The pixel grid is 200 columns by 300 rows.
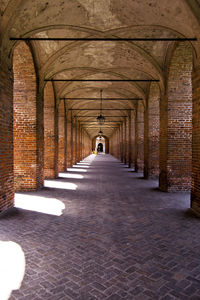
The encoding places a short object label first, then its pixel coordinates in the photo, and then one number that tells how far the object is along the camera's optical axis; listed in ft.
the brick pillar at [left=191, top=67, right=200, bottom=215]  17.42
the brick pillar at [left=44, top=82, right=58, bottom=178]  35.70
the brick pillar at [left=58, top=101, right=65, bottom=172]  46.26
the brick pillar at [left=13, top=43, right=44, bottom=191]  25.41
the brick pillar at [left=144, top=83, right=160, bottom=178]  36.17
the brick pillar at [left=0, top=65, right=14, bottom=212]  16.56
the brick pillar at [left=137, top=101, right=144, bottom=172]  46.09
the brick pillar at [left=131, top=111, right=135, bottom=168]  57.47
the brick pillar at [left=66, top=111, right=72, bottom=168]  55.01
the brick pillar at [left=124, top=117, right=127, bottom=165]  71.31
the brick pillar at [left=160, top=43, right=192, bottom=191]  25.21
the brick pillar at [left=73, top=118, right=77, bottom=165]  66.59
